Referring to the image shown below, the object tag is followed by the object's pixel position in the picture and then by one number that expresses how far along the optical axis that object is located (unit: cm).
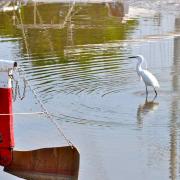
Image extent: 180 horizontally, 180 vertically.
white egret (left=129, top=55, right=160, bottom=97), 1738
